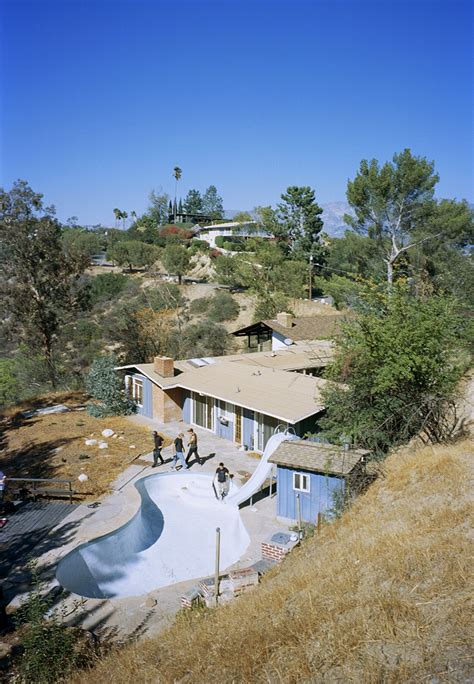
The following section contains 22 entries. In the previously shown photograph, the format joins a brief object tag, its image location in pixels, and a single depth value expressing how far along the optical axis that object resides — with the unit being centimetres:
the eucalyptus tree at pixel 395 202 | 3525
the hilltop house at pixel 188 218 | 11212
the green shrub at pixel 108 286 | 6278
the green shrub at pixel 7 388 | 3700
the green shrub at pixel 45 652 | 816
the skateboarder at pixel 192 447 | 1959
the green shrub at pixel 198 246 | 7594
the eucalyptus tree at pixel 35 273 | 3403
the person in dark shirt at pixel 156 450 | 1955
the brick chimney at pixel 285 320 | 3294
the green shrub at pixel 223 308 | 5403
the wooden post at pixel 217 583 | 1077
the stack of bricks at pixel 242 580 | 1102
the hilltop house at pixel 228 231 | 6712
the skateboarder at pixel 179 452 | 1923
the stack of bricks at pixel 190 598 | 1091
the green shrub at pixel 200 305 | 5654
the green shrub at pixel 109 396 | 2622
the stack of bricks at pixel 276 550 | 1254
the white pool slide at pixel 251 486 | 1647
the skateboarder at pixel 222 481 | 1681
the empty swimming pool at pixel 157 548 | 1312
